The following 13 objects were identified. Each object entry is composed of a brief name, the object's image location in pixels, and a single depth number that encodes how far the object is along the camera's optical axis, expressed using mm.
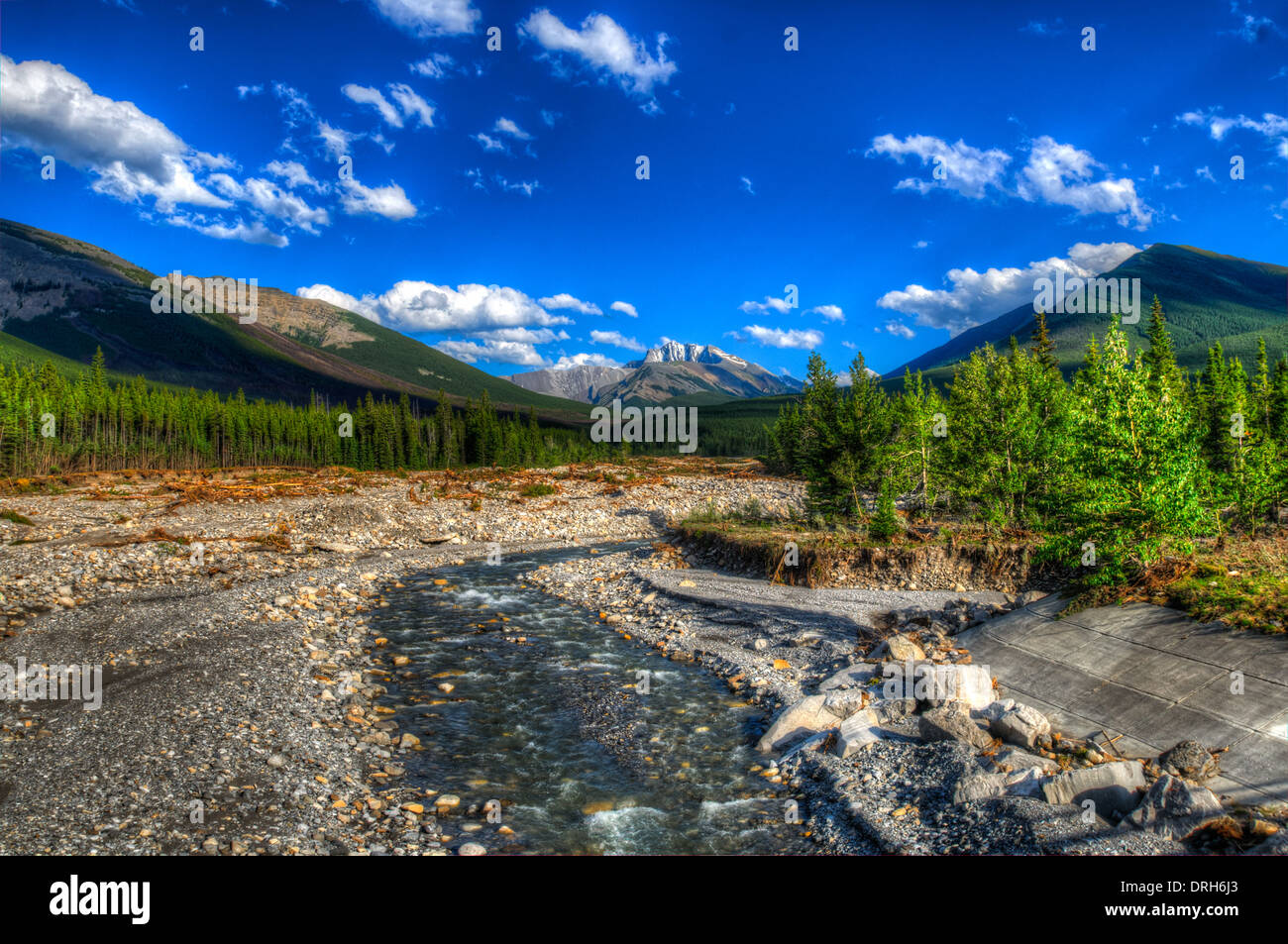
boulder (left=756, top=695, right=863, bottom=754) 11094
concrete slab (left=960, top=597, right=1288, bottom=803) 8484
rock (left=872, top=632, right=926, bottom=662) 13891
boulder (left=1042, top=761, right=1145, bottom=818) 7711
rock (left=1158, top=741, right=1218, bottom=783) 8109
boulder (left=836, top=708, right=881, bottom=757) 10211
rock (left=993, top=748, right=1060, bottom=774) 8742
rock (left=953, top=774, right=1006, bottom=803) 8180
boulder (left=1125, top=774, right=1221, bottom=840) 6902
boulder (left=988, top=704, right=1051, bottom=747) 9648
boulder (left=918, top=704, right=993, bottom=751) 9805
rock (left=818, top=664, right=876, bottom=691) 13008
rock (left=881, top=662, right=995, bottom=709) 11188
